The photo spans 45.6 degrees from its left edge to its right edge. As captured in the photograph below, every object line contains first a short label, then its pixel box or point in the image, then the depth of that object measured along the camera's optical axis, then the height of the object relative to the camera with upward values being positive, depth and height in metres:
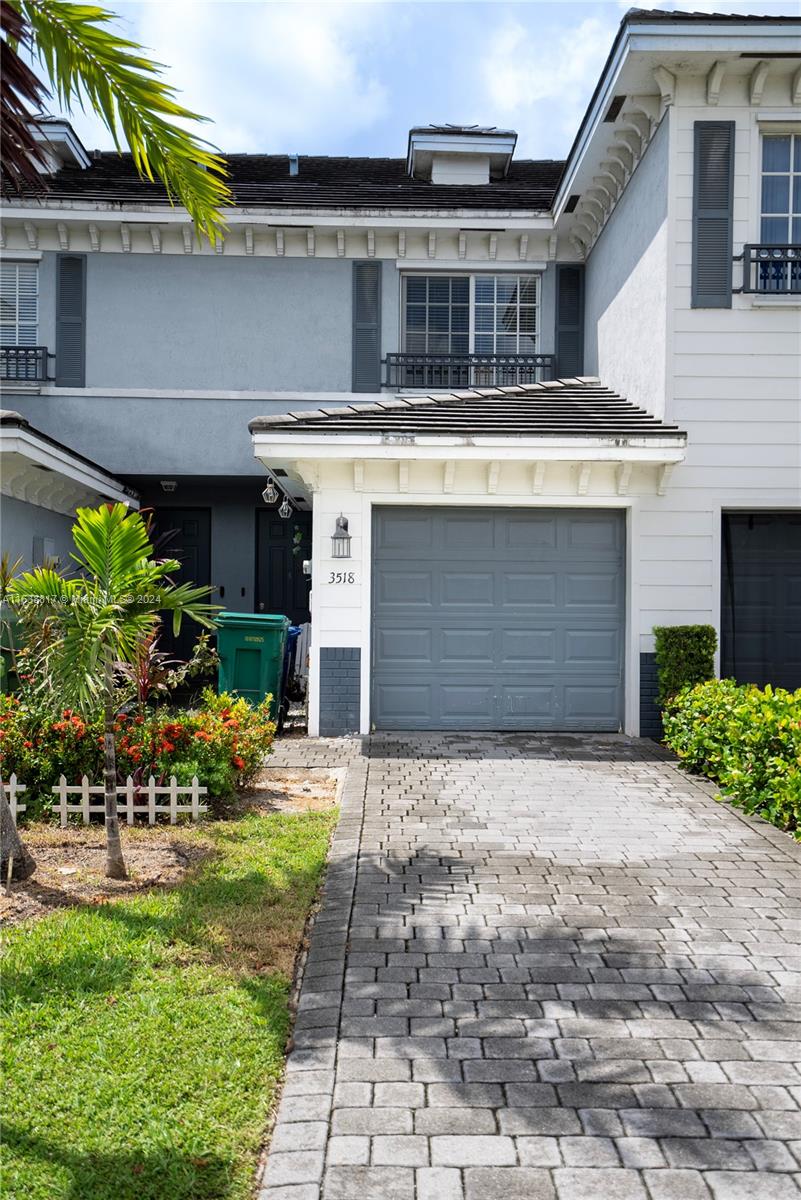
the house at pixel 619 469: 10.79 +1.54
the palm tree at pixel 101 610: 5.60 -0.10
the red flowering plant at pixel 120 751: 7.42 -1.24
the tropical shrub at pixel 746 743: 7.24 -1.23
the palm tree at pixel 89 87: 4.86 +2.86
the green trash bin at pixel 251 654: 11.82 -0.72
